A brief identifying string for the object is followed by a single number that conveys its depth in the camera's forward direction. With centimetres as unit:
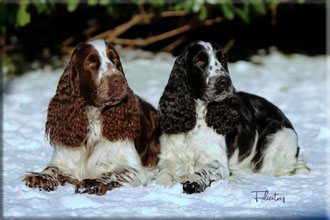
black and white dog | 865
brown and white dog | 822
